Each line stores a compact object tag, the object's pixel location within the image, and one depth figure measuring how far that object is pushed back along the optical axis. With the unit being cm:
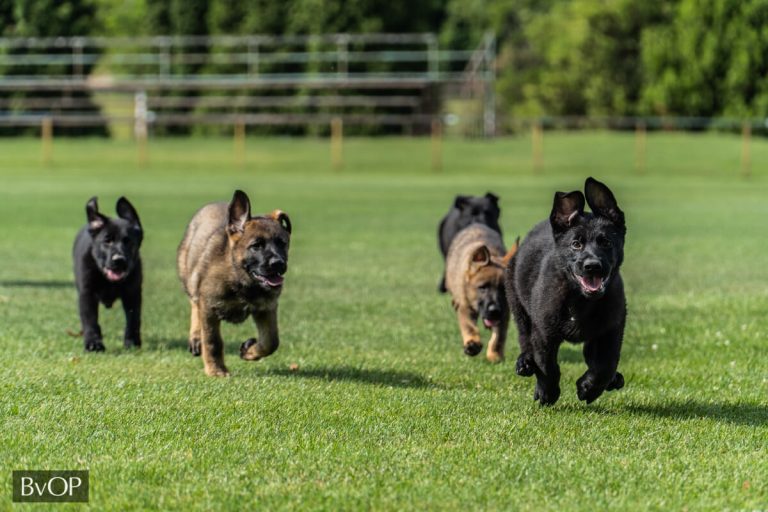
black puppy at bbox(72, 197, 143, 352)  1002
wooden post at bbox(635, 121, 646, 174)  4962
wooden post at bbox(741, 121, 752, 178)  4844
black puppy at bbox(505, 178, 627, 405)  712
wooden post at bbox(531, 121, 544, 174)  5022
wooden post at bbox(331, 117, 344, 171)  5184
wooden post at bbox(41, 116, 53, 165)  5241
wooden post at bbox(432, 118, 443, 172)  5119
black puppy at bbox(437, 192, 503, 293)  1276
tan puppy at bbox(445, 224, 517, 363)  1005
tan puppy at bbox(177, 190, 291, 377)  836
